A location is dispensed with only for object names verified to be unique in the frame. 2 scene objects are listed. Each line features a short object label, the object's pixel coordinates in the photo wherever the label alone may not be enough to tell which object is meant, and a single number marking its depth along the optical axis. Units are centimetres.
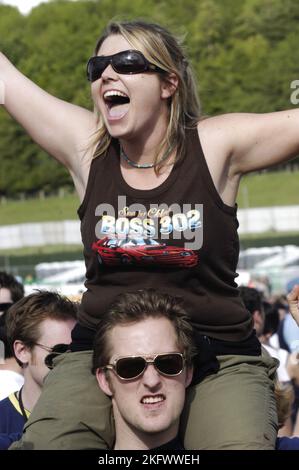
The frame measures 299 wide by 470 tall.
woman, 724
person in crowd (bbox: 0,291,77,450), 1026
